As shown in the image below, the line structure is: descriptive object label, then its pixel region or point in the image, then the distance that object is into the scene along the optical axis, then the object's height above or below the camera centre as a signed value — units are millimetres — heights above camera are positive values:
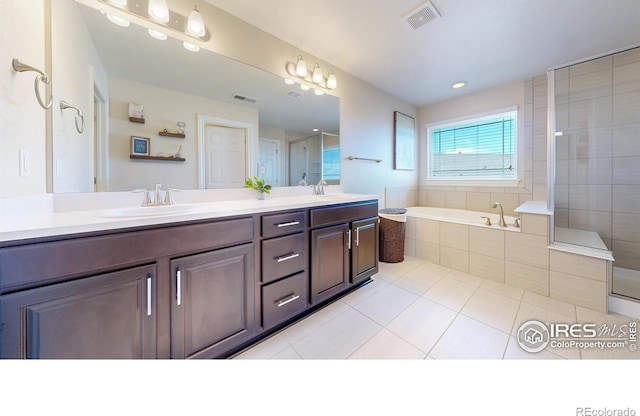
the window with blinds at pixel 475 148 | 2842 +819
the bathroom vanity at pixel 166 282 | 724 -339
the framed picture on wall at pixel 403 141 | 3197 +992
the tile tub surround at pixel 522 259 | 1695 -522
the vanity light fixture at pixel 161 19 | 1271 +1199
